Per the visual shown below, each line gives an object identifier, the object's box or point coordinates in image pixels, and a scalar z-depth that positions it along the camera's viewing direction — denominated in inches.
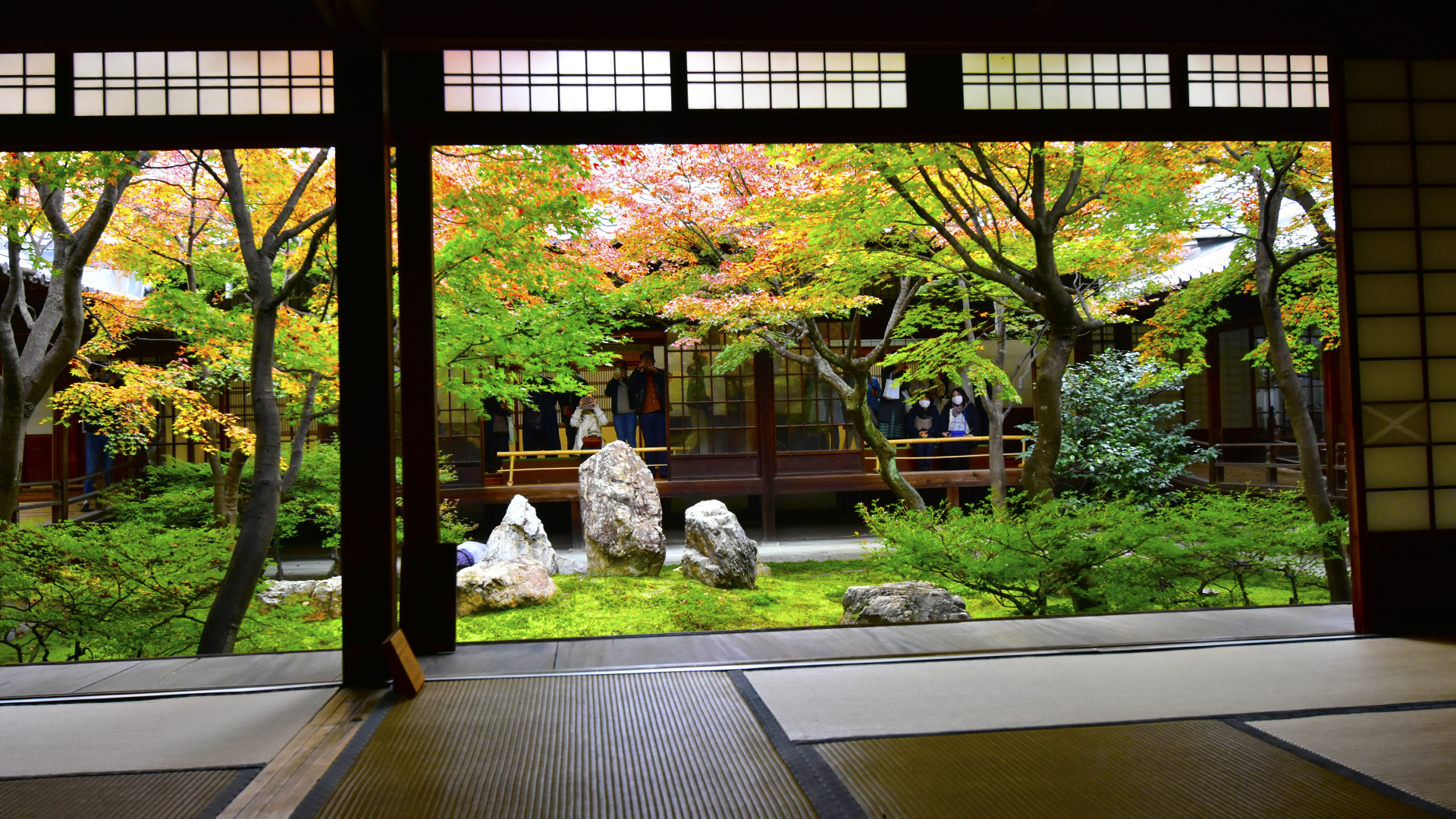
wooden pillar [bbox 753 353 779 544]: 380.2
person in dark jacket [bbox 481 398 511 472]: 384.8
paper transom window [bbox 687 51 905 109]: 133.4
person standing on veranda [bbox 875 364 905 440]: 404.5
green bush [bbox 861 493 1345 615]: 196.1
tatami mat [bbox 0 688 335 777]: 84.0
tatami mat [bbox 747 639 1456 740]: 92.2
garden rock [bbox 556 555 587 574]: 304.0
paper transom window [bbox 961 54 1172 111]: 137.9
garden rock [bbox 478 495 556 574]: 295.1
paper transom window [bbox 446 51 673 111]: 131.0
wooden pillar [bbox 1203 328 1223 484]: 382.9
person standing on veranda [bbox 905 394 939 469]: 398.0
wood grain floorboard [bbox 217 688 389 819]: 72.7
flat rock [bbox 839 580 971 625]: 203.8
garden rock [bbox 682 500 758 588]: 279.1
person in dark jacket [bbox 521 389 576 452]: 398.9
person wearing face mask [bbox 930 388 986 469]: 390.9
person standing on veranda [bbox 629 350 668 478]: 387.5
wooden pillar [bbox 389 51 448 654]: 128.5
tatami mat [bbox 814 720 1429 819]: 68.6
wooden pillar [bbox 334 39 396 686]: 111.3
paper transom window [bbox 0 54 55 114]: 123.5
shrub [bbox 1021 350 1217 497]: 318.3
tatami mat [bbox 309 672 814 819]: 72.2
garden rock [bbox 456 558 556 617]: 251.3
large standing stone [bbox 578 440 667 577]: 290.5
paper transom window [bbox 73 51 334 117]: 124.7
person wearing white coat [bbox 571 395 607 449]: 406.0
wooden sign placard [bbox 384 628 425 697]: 105.8
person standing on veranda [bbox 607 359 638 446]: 386.9
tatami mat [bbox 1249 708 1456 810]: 72.1
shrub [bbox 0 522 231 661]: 193.6
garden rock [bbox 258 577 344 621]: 257.0
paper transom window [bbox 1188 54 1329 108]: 144.3
